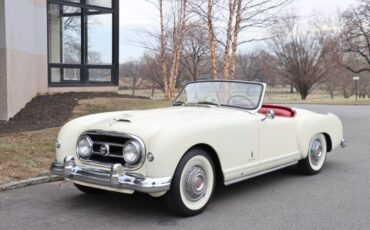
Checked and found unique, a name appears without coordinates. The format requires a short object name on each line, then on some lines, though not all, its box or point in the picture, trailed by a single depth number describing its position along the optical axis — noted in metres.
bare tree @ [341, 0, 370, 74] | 47.34
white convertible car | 4.58
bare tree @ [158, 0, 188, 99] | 22.05
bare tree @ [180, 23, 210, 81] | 41.49
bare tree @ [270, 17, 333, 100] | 57.47
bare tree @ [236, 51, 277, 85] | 53.38
